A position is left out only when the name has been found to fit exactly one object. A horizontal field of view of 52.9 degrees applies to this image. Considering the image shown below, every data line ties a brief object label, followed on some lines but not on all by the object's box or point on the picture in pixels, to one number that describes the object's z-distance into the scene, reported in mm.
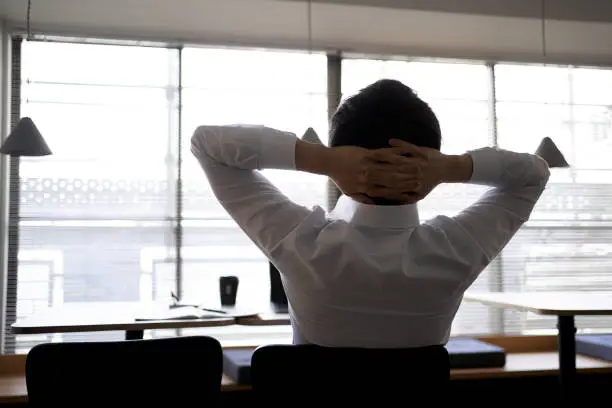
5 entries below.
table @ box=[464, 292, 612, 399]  2775
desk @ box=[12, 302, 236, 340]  2311
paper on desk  2541
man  1013
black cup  3195
